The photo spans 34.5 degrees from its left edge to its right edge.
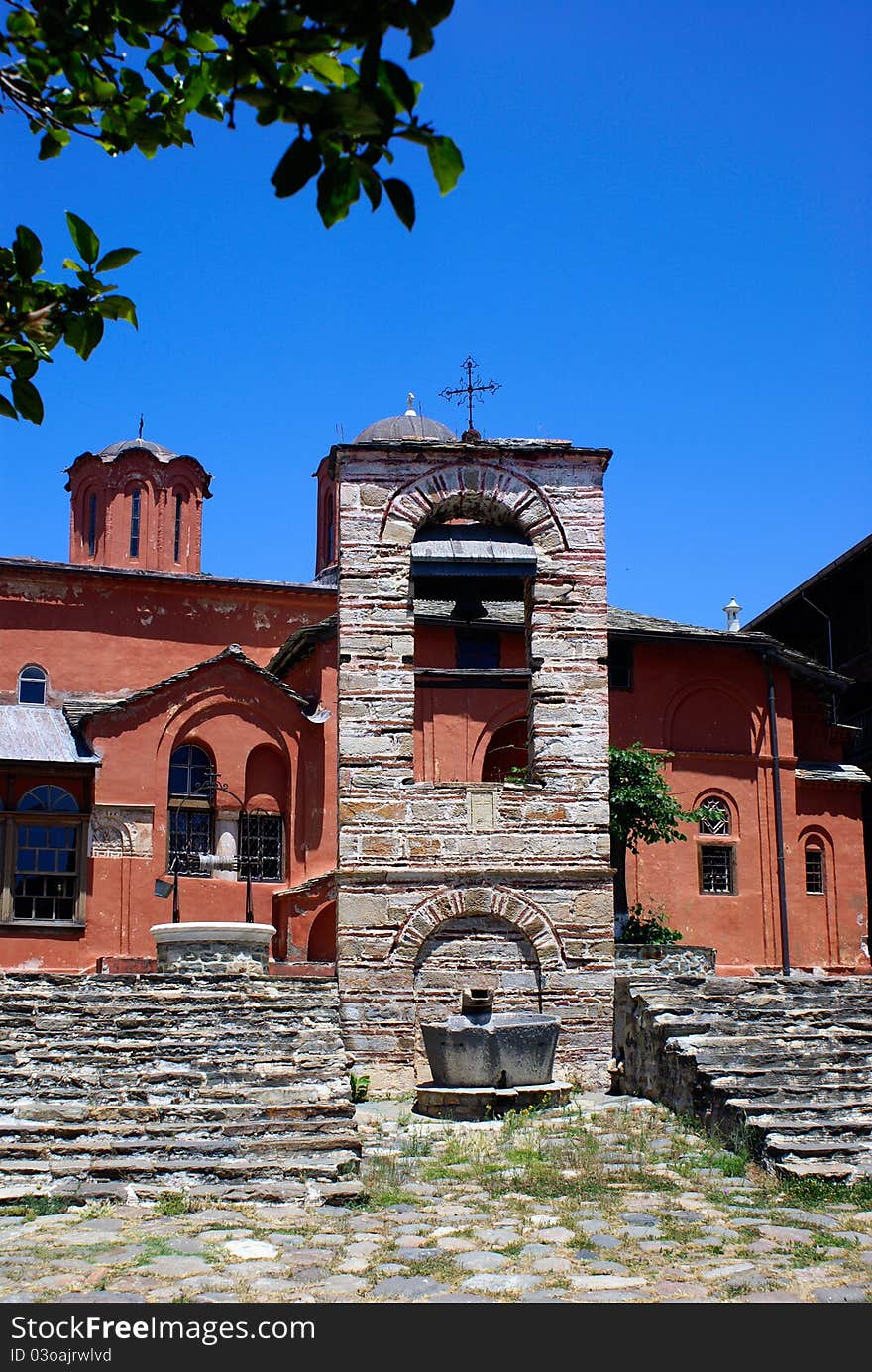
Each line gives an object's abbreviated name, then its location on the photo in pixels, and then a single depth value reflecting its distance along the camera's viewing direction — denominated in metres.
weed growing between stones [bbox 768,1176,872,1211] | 8.30
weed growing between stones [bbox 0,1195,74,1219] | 7.88
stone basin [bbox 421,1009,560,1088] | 11.40
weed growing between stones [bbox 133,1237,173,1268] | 6.60
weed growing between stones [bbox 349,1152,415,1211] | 8.26
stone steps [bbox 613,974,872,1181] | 9.45
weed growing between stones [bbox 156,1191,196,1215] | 7.96
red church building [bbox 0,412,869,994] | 21.83
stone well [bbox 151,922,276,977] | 13.05
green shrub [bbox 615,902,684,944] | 21.92
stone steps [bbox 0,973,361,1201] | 8.62
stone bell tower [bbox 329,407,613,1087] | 13.18
